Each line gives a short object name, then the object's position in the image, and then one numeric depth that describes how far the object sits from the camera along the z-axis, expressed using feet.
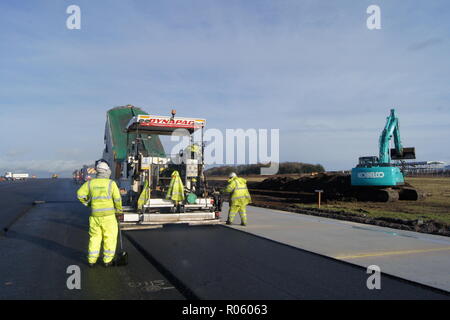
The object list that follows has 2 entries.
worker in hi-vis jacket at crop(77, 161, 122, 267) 18.61
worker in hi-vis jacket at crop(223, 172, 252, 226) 32.32
